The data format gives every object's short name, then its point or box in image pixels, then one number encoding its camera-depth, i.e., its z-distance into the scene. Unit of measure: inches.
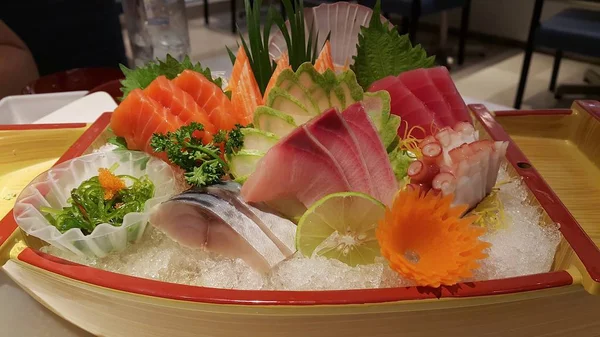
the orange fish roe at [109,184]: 13.0
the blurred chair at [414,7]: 45.9
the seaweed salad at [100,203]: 12.6
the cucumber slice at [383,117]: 14.0
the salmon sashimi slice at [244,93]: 15.8
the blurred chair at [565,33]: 37.2
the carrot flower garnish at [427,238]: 10.6
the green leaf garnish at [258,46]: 16.1
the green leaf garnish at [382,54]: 16.9
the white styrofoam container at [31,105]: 21.2
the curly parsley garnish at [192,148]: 13.4
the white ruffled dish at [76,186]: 12.1
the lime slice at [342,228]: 11.9
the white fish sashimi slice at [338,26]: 18.6
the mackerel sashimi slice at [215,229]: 12.0
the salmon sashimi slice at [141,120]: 14.5
